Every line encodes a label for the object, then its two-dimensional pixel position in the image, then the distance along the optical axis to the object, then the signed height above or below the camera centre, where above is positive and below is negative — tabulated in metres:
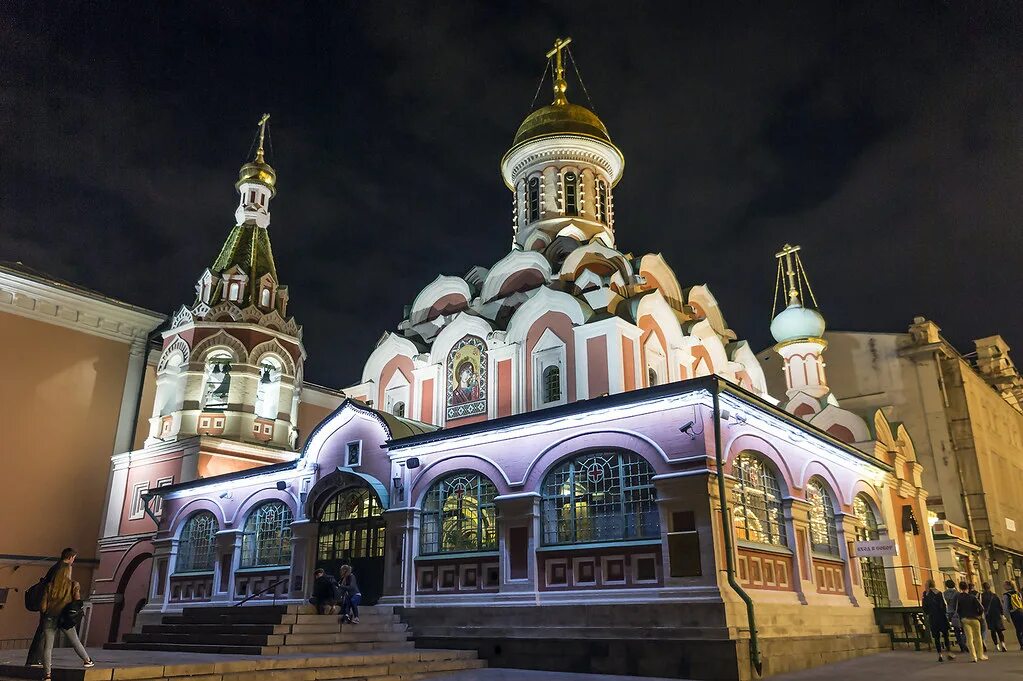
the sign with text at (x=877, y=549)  14.30 +1.16
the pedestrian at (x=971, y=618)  12.45 -0.03
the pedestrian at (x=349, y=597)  12.99 +0.35
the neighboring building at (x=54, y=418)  20.02 +5.18
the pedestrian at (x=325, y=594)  13.22 +0.40
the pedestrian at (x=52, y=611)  8.56 +0.10
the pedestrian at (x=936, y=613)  13.51 +0.05
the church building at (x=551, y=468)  11.57 +2.61
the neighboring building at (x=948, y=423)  28.08 +6.79
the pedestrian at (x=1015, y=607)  14.63 +0.16
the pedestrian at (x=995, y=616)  13.97 +0.00
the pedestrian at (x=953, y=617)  13.97 -0.02
